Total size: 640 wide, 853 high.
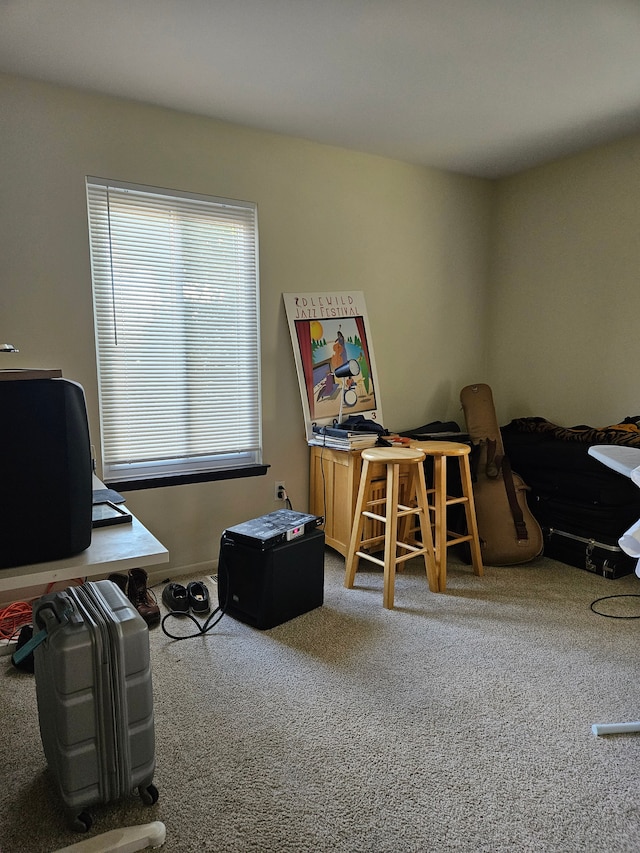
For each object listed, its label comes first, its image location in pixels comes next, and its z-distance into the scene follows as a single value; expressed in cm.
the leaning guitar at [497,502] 318
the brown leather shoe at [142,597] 247
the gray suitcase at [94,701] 136
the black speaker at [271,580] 241
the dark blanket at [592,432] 300
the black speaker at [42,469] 114
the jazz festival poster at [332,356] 329
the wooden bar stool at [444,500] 283
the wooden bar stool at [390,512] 264
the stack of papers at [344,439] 303
